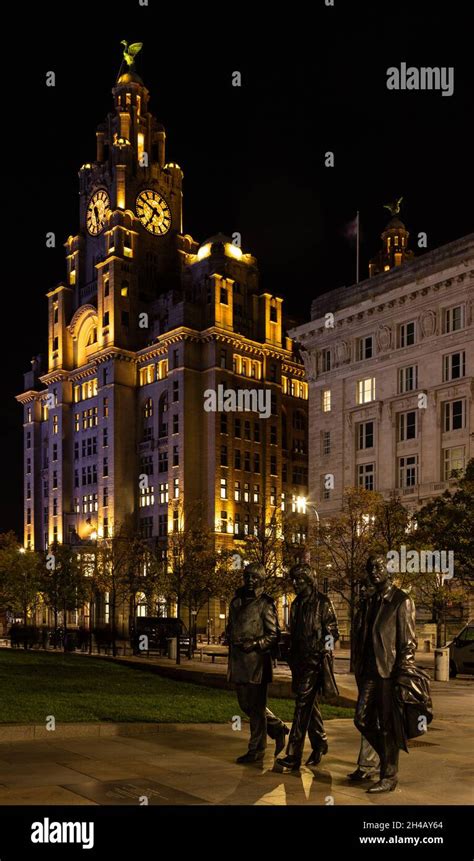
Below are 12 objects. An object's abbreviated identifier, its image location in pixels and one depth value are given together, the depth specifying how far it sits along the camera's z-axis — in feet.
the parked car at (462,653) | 116.26
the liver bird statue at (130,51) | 435.94
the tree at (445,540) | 135.13
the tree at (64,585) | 224.94
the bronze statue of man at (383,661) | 34.68
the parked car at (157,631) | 166.79
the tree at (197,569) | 199.21
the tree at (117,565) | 226.17
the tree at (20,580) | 242.78
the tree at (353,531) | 149.48
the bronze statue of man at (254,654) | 40.04
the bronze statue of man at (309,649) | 39.37
